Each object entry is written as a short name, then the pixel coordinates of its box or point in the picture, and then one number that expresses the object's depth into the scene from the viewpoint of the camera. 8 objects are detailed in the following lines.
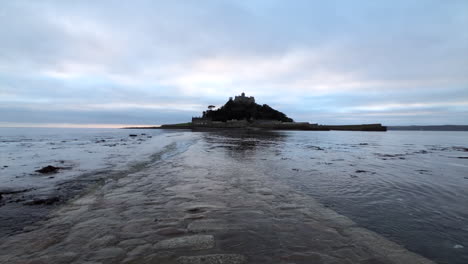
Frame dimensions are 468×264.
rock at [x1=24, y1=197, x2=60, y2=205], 5.56
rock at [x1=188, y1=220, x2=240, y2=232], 4.04
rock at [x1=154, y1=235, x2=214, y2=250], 3.38
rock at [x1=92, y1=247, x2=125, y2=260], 3.06
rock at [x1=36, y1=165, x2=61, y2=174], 9.49
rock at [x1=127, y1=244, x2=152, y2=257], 3.18
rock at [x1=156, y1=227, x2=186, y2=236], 3.86
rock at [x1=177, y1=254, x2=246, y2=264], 2.95
